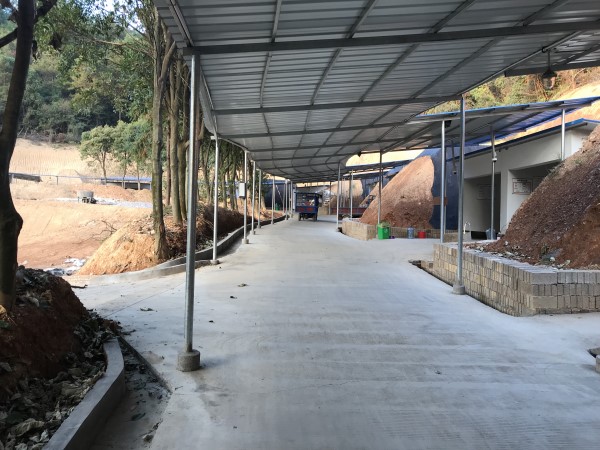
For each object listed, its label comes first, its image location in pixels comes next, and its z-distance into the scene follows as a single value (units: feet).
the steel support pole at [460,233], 27.48
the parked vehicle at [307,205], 142.51
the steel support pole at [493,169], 55.07
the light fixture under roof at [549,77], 26.02
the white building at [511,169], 50.61
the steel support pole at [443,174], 41.72
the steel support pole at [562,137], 47.93
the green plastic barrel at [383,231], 65.57
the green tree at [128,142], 79.51
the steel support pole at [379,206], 67.87
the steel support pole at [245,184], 55.72
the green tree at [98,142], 170.81
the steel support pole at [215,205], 41.55
